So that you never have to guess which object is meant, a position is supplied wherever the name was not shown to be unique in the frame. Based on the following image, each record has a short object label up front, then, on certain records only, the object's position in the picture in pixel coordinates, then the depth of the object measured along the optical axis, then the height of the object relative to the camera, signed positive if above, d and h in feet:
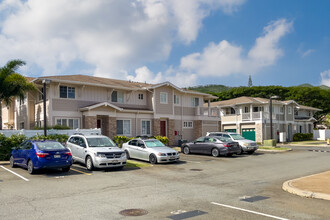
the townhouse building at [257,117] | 149.79 +2.19
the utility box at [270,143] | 105.19 -7.03
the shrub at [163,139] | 95.24 -4.81
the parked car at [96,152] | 49.70 -4.54
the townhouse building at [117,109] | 84.79 +4.43
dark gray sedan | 72.79 -5.69
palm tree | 75.92 +9.83
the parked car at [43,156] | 44.75 -4.52
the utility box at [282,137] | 140.05 -7.05
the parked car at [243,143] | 80.38 -5.30
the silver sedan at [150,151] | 59.00 -5.36
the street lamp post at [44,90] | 61.26 +6.64
